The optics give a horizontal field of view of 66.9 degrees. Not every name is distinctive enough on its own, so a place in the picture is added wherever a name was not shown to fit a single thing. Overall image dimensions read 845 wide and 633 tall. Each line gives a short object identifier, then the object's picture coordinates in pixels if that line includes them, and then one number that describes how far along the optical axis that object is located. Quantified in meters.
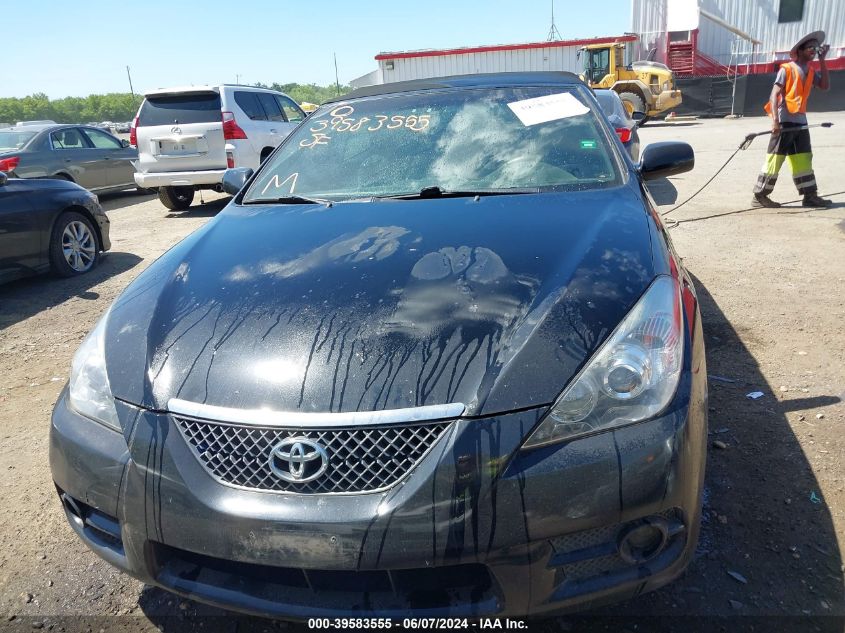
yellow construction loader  22.34
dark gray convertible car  1.45
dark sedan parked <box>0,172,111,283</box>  5.38
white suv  8.72
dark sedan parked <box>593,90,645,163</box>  7.12
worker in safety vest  6.93
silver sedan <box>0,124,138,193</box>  9.67
